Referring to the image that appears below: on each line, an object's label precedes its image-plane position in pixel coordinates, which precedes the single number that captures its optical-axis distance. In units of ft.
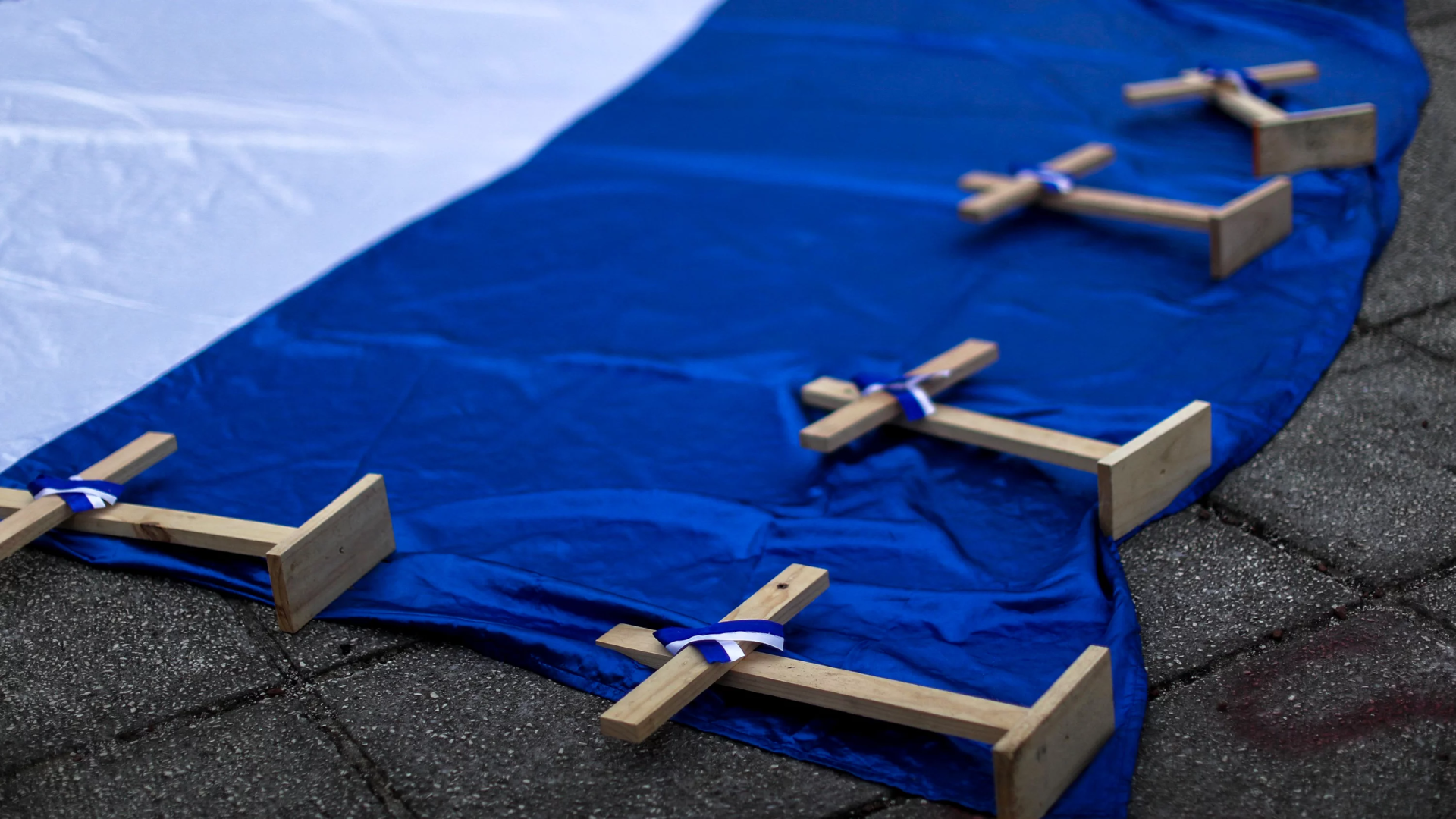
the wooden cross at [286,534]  6.59
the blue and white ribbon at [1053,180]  10.70
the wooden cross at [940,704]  4.95
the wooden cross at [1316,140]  10.25
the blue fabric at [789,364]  6.60
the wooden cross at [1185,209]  9.50
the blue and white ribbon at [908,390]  7.94
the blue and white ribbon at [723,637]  5.87
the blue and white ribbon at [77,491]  7.39
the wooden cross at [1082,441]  6.81
